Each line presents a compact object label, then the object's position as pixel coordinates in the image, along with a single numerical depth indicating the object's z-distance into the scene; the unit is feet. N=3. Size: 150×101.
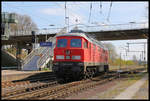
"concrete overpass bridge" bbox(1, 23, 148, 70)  125.03
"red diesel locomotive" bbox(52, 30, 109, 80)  62.80
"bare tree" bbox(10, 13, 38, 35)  197.54
